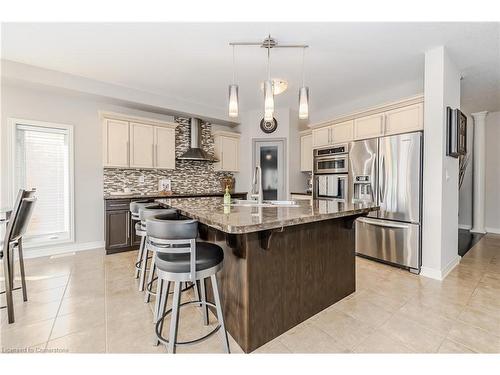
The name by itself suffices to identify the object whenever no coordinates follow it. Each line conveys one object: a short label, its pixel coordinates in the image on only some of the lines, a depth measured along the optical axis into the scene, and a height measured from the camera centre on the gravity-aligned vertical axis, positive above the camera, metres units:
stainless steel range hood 4.89 +0.81
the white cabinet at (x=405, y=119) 3.04 +0.86
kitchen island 1.61 -0.61
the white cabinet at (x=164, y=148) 4.45 +0.68
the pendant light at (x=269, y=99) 2.26 +0.80
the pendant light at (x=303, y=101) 2.36 +0.82
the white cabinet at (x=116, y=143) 3.94 +0.68
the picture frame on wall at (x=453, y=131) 2.82 +0.63
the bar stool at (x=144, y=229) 2.26 -0.49
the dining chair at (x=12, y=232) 1.93 -0.42
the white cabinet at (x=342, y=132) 3.85 +0.87
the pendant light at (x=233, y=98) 2.35 +0.85
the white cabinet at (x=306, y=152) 5.15 +0.69
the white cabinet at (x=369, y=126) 3.46 +0.87
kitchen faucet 2.31 -0.02
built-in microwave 3.84 +0.42
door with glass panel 5.26 +0.44
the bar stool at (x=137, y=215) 2.71 -0.37
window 3.57 +0.15
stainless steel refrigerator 2.97 -0.26
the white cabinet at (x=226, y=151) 5.29 +0.74
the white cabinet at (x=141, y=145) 4.17 +0.68
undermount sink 2.36 -0.21
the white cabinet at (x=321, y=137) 4.21 +0.85
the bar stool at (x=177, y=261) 1.45 -0.50
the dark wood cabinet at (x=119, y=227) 3.78 -0.70
